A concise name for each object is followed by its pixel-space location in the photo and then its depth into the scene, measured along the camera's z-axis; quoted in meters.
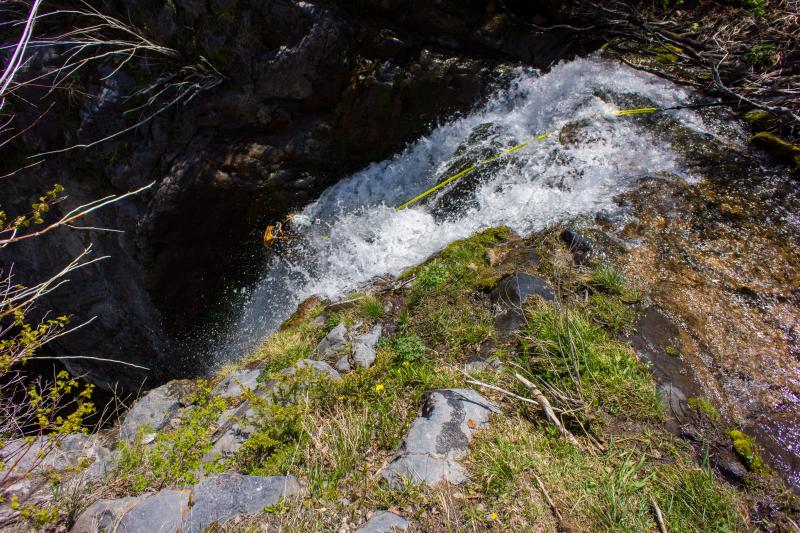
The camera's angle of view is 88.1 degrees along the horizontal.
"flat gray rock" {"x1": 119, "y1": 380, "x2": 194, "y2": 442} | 4.21
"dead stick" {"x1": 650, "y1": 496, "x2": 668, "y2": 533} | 2.03
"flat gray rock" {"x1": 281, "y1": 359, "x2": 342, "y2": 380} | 3.08
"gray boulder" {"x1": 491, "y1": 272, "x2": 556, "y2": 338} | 3.22
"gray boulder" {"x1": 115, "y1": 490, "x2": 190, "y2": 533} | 2.21
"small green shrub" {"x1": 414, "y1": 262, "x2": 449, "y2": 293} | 3.73
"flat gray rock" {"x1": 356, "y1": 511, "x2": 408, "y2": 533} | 2.11
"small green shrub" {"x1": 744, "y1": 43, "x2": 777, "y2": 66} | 4.30
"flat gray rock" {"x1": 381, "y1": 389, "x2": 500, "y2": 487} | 2.32
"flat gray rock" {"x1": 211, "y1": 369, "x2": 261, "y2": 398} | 3.91
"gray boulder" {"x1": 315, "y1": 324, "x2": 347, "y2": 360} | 3.57
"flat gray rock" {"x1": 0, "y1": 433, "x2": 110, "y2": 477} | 2.85
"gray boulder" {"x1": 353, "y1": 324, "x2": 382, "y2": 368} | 3.36
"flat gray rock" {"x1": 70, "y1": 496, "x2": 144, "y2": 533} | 2.26
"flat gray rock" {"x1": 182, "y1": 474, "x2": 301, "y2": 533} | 2.23
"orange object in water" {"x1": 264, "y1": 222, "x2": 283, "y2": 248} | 6.22
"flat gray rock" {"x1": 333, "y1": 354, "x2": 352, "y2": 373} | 3.36
